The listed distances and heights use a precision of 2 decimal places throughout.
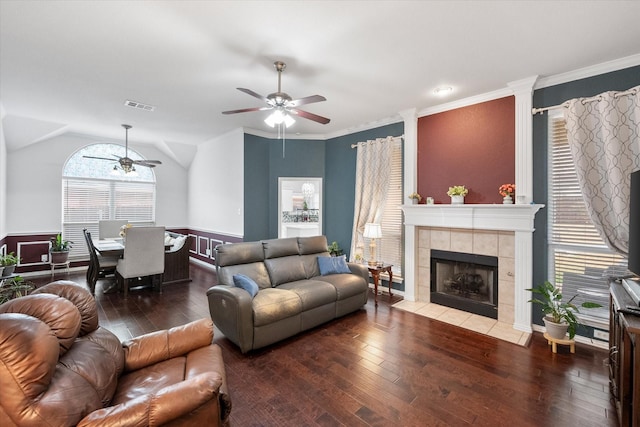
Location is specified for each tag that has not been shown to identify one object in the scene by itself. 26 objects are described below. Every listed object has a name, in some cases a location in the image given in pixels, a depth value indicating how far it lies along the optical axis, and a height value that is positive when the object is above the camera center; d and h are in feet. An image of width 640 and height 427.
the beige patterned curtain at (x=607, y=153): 9.53 +2.19
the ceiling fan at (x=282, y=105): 9.24 +3.78
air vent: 14.31 +5.53
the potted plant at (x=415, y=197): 14.80 +0.89
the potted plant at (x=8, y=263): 12.29 -2.37
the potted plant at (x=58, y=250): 19.26 -2.67
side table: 14.93 -2.99
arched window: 21.18 +1.51
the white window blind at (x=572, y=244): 10.23 -1.06
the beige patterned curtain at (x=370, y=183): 16.31 +1.83
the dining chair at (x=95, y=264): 15.43 -2.94
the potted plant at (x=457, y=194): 13.19 +0.97
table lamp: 15.31 -1.03
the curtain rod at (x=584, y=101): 9.56 +4.18
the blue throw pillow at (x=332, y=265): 13.89 -2.54
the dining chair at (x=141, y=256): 15.20 -2.42
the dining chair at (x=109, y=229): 20.20 -1.22
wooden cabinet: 5.43 -3.13
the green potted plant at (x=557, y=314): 9.71 -3.49
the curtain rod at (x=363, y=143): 17.13 +4.36
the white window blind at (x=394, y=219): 16.05 -0.28
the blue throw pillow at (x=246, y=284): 10.46 -2.64
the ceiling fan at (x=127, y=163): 18.80 +3.37
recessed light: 12.14 +5.42
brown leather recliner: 3.52 -2.59
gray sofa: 9.56 -3.06
